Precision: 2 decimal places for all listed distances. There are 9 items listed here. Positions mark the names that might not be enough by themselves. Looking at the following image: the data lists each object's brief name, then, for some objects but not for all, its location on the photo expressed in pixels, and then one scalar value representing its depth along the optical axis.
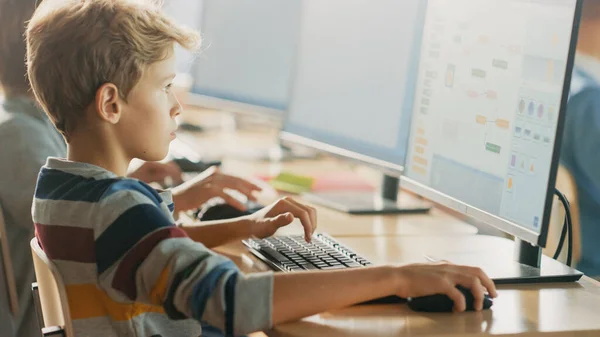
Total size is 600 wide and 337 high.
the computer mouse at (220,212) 2.10
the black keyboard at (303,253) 1.74
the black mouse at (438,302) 1.57
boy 1.50
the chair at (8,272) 2.02
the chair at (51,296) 1.57
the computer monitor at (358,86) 2.18
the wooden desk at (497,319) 1.53
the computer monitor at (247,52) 2.79
